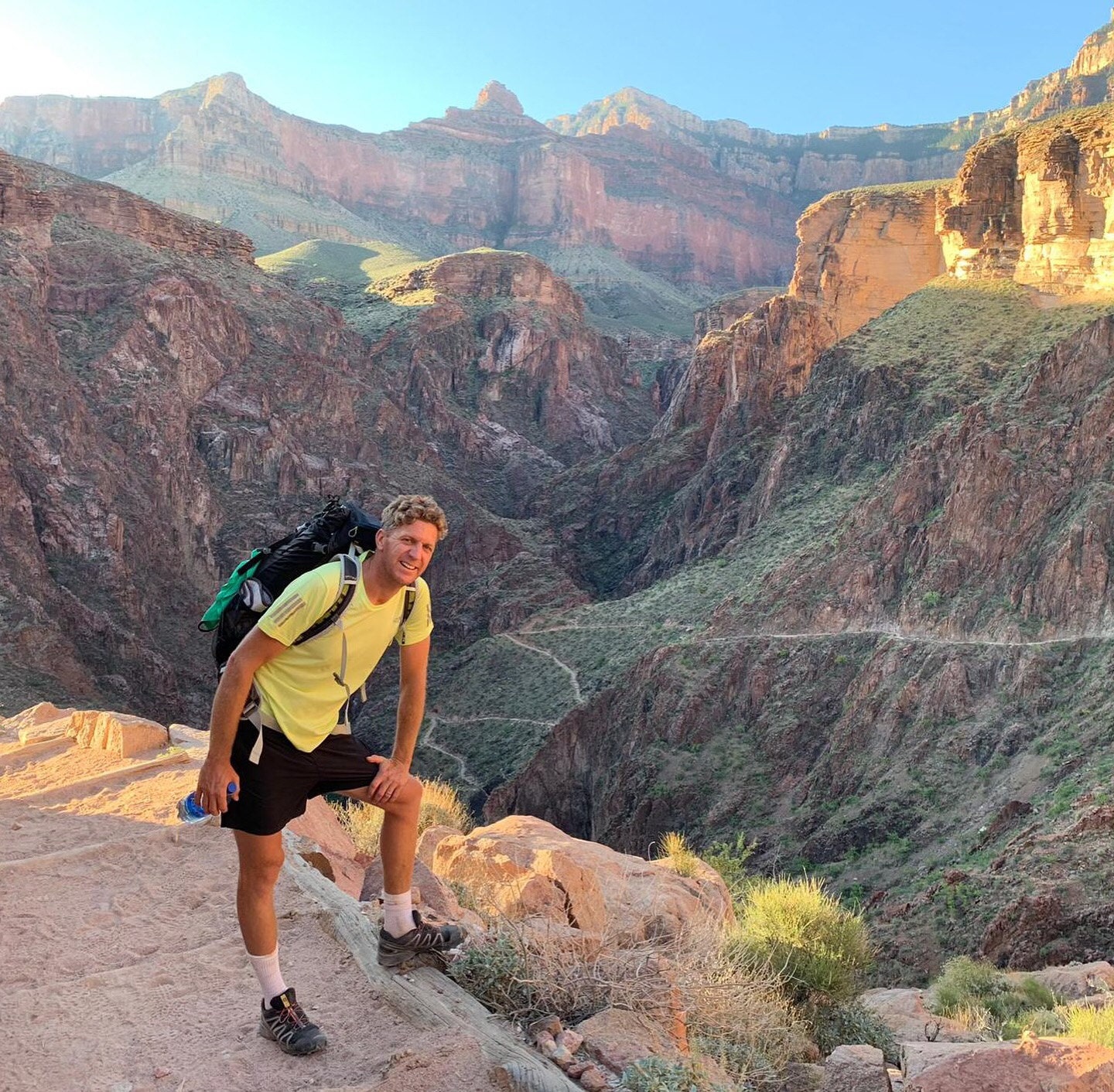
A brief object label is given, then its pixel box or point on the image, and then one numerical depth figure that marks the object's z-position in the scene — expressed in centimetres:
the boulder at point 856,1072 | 439
